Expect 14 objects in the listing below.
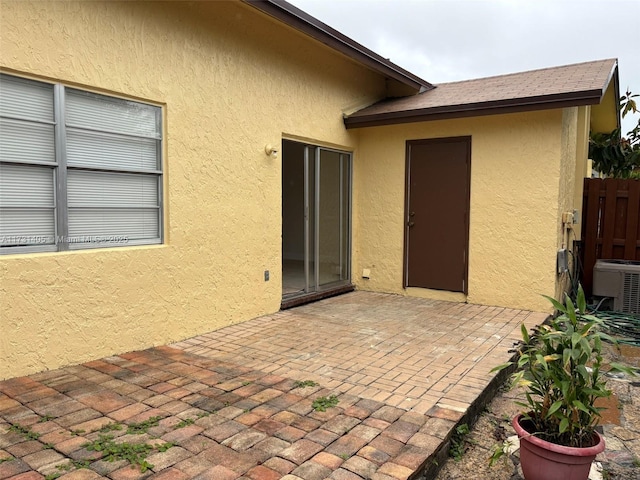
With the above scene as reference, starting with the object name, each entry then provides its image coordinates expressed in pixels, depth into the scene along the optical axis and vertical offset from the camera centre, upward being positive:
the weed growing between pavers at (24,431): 2.69 -1.36
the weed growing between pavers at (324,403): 3.17 -1.38
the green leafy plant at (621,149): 10.18 +1.40
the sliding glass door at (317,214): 6.76 -0.09
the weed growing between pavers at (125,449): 2.48 -1.37
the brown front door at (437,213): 6.80 -0.06
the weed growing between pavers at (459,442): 2.93 -1.54
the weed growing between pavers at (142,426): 2.80 -1.37
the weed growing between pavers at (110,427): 2.80 -1.37
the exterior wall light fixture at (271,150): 5.73 +0.73
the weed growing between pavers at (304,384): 3.58 -1.38
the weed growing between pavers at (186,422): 2.89 -1.38
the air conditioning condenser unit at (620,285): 6.50 -1.05
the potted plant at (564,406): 2.39 -1.05
